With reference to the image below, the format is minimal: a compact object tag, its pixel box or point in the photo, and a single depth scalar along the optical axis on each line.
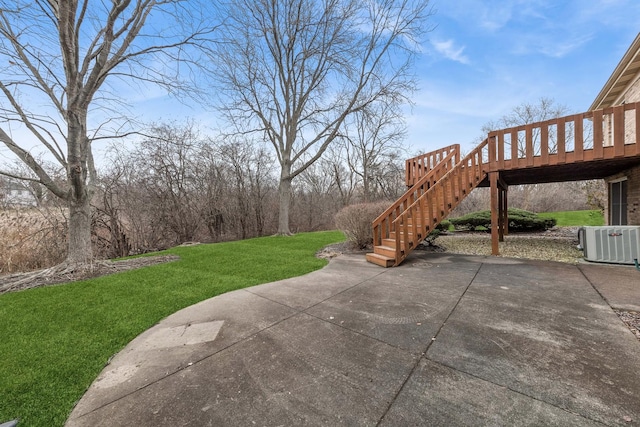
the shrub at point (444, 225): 8.89
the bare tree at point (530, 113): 21.72
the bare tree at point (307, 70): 10.62
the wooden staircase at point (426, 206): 5.24
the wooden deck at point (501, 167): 4.73
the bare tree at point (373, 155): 18.90
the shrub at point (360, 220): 6.97
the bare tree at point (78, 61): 4.57
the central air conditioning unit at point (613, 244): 4.56
